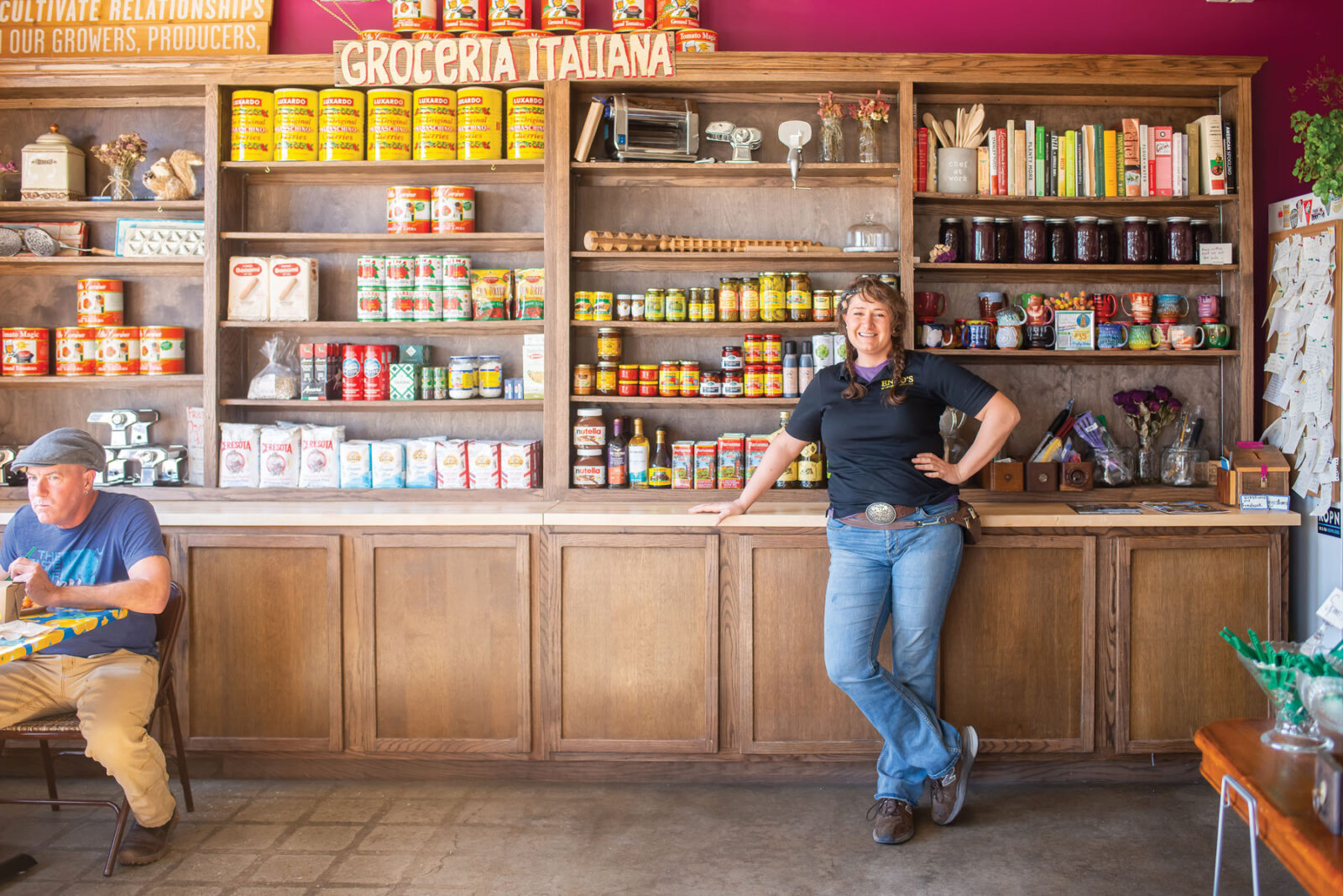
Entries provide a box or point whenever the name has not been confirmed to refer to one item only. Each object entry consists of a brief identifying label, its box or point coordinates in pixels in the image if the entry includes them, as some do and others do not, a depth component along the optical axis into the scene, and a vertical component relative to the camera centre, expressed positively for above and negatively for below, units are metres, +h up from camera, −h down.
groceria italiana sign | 3.28 +1.26
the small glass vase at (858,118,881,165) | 3.91 +1.11
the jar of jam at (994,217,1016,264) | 3.91 +0.74
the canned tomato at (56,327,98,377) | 4.02 +0.33
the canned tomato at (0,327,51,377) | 4.03 +0.33
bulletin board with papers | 3.54 +0.28
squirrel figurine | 4.02 +1.01
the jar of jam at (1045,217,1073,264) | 3.92 +0.74
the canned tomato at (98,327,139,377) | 4.00 +0.33
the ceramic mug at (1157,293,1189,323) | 3.94 +0.49
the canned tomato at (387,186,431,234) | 3.94 +0.86
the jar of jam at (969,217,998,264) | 3.89 +0.74
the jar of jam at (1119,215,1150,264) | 3.88 +0.74
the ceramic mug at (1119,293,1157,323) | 3.94 +0.50
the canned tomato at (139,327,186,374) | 4.01 +0.34
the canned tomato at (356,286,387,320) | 3.95 +0.51
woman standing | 3.13 -0.27
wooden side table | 1.56 -0.61
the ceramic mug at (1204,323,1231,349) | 3.84 +0.38
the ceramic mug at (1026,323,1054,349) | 3.90 +0.38
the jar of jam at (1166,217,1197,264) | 3.87 +0.73
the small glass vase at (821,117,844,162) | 3.95 +1.12
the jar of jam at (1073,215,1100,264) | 3.89 +0.73
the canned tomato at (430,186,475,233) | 3.93 +0.86
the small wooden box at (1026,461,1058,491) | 3.82 -0.15
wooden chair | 2.87 -0.81
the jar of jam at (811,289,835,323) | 3.89 +0.50
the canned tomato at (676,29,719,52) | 3.88 +1.48
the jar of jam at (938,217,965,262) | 3.90 +0.76
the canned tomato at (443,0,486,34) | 4.00 +1.63
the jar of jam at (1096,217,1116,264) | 3.91 +0.75
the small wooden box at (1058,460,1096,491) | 3.82 -0.14
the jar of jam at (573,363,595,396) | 3.90 +0.22
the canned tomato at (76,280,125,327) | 4.05 +0.52
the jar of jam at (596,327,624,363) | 3.94 +0.35
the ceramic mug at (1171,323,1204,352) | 3.86 +0.37
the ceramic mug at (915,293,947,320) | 3.92 +0.50
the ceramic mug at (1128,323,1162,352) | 3.89 +0.38
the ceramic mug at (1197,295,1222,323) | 3.89 +0.49
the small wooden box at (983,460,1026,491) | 3.80 -0.14
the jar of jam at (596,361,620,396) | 3.91 +0.22
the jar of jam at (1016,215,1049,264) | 3.90 +0.74
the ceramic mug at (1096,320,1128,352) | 3.88 +0.38
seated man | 2.86 -0.56
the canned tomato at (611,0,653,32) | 3.96 +1.61
